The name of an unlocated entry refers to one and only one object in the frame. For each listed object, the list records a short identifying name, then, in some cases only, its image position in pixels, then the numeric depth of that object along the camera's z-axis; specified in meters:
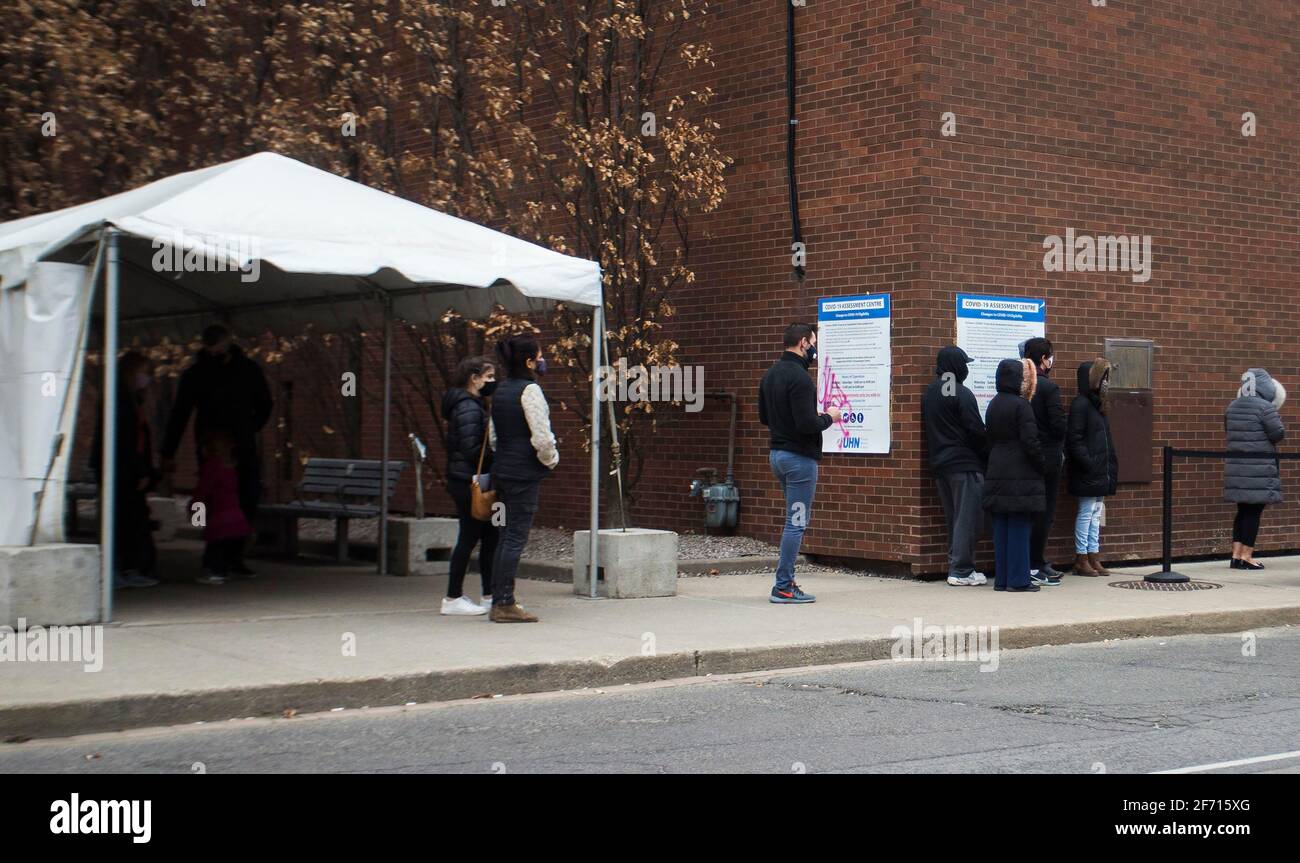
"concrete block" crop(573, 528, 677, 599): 12.26
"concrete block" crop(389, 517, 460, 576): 13.81
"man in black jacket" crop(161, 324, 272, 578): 12.87
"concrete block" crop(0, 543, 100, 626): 9.52
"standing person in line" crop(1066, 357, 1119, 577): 13.88
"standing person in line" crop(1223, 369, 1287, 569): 14.79
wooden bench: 14.54
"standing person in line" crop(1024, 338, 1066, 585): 13.54
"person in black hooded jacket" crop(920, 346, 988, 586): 13.24
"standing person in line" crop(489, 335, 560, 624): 10.45
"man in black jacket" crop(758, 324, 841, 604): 11.77
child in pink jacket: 12.82
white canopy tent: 9.77
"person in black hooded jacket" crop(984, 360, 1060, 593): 12.90
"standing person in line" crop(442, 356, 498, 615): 10.89
